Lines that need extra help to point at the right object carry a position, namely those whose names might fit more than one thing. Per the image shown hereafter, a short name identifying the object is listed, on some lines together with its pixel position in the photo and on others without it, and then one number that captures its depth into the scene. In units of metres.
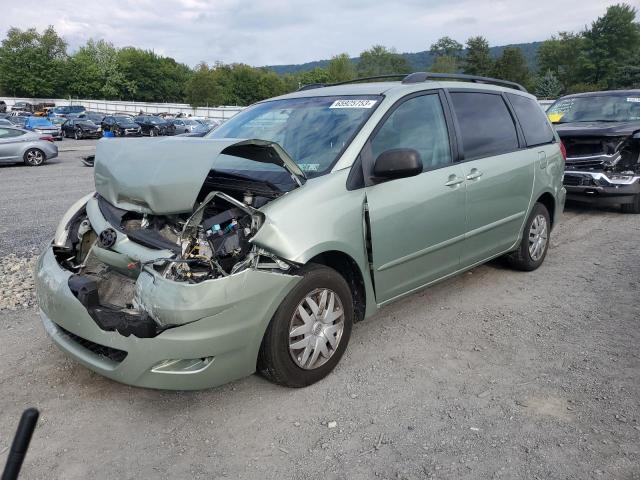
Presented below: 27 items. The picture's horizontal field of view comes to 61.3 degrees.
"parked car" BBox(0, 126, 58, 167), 16.05
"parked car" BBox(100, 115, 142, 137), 31.28
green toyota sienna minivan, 2.80
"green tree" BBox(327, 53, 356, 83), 112.38
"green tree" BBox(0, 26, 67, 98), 85.50
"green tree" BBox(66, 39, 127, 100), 88.31
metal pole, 1.08
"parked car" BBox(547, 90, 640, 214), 8.13
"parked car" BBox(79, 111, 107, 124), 34.11
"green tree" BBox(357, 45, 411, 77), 127.44
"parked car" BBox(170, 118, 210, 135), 34.09
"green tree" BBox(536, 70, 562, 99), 57.68
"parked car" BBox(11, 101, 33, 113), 56.75
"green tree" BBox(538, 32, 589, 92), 77.44
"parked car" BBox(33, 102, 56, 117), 49.98
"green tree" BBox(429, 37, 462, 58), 137.50
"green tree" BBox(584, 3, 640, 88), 73.56
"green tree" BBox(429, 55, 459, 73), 104.86
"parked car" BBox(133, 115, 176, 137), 33.25
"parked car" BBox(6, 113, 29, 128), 32.54
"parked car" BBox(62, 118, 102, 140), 32.34
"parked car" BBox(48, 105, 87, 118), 47.64
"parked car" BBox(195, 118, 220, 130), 36.54
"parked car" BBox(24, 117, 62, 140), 27.43
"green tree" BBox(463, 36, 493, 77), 85.88
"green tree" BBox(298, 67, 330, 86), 117.47
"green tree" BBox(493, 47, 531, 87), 70.94
